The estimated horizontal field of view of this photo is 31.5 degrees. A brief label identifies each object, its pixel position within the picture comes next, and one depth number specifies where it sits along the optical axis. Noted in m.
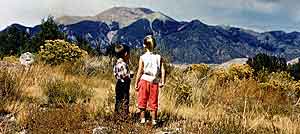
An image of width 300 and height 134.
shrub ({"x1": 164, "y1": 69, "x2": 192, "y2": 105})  11.89
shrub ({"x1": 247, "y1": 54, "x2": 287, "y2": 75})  27.13
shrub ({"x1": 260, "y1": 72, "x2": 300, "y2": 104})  14.11
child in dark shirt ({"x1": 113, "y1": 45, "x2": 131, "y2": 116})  9.91
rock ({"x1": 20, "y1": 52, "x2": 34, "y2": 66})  19.02
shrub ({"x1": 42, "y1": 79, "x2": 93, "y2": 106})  10.95
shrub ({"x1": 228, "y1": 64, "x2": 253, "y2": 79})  20.00
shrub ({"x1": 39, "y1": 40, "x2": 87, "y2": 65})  19.25
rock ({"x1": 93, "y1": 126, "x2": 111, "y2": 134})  8.05
